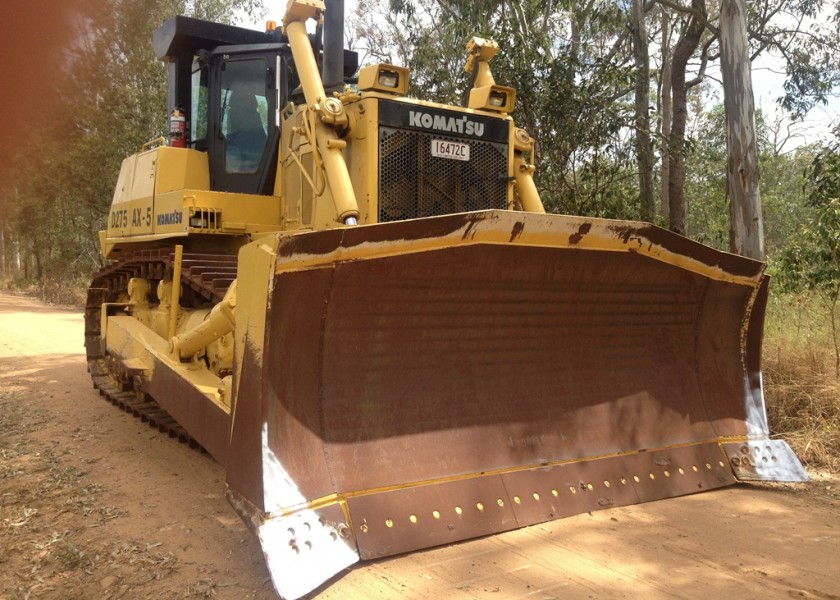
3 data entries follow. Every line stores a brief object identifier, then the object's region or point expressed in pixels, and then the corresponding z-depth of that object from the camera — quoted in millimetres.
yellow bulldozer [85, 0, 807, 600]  2893
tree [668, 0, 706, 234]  10262
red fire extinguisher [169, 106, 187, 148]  5906
